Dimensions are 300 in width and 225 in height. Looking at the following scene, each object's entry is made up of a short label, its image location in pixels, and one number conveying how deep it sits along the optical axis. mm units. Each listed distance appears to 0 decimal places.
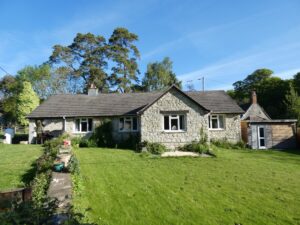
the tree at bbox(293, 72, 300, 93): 49378
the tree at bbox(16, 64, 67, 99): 50216
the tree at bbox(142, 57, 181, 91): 52250
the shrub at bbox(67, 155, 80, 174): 10156
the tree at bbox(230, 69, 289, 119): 50156
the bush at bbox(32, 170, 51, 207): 7406
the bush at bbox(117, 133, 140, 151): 22266
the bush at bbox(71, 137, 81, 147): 22477
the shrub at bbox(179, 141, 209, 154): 19584
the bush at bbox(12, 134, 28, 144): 28672
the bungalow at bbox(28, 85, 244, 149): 20953
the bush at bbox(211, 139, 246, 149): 23695
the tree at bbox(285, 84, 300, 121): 34775
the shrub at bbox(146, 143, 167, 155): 19603
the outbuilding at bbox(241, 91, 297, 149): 23766
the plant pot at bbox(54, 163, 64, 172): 10083
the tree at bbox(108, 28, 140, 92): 48938
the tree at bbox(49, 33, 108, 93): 49188
